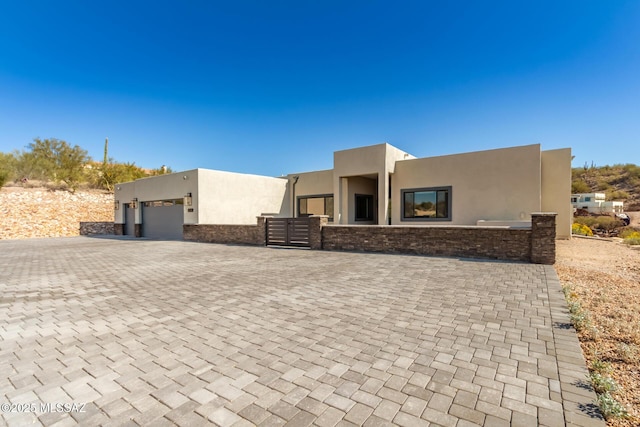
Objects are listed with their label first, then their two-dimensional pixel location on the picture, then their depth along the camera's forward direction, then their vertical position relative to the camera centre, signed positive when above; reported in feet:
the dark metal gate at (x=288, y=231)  39.99 -2.39
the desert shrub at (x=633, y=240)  41.03 -3.43
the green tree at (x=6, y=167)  73.00 +12.80
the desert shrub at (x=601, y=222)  71.82 -1.58
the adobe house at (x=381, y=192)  42.75 +4.01
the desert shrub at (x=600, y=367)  8.52 -4.48
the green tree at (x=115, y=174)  94.68 +13.18
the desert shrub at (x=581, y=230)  58.44 -3.01
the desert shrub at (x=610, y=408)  6.51 -4.35
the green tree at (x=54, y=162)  85.51 +15.44
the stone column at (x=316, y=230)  38.42 -2.03
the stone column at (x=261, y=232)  43.24 -2.60
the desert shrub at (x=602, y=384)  7.51 -4.38
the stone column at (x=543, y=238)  25.27 -1.98
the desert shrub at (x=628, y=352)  9.38 -4.54
